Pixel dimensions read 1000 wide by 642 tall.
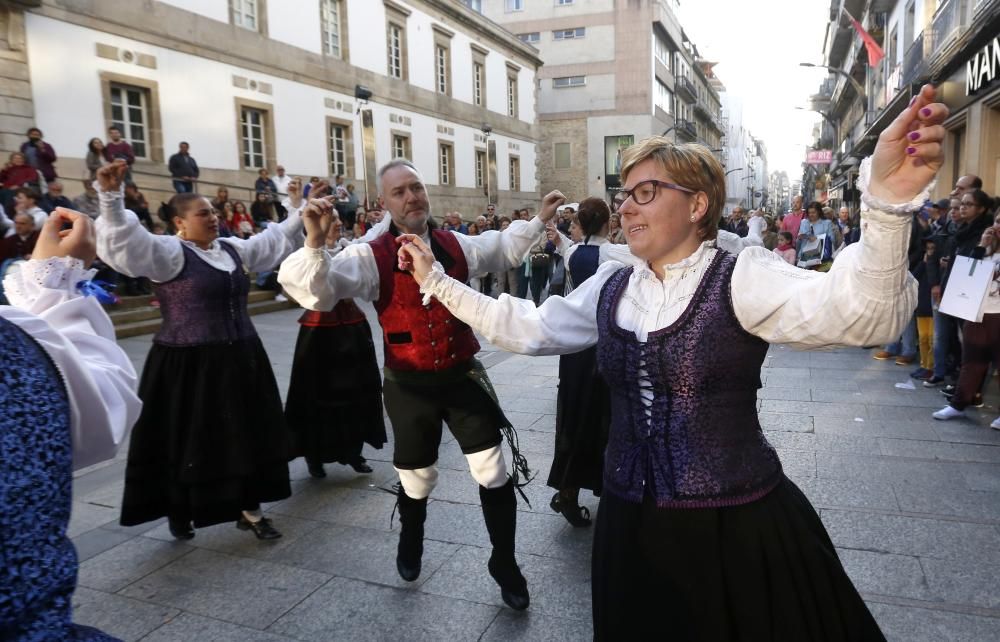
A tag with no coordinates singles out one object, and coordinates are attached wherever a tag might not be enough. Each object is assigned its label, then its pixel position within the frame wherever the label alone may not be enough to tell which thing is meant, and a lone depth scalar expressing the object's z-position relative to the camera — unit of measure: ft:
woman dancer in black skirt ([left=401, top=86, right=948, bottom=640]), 5.79
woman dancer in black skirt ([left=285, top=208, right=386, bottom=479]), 15.43
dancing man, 10.13
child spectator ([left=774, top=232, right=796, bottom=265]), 37.16
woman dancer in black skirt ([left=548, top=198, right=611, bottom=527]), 12.72
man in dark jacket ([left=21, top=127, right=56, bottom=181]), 37.19
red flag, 63.36
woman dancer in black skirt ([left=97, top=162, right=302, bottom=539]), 12.14
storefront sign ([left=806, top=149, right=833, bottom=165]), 98.22
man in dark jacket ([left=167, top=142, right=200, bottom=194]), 46.80
